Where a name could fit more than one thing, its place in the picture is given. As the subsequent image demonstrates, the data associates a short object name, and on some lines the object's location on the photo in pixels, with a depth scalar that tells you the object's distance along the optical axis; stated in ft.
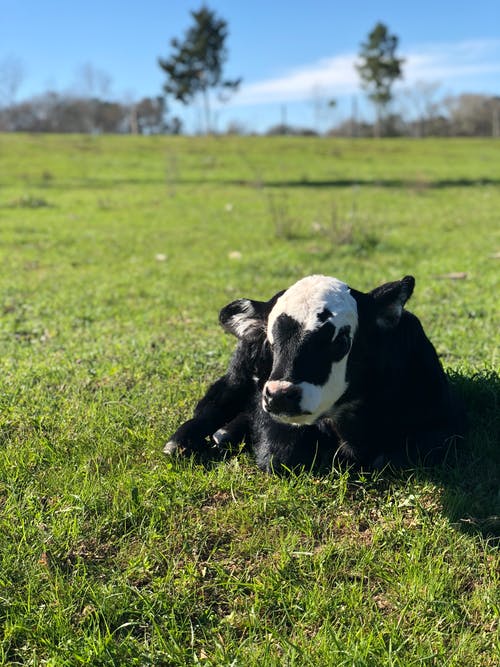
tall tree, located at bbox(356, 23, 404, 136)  207.72
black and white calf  9.50
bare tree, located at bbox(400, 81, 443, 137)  236.22
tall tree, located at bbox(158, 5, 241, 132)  196.99
